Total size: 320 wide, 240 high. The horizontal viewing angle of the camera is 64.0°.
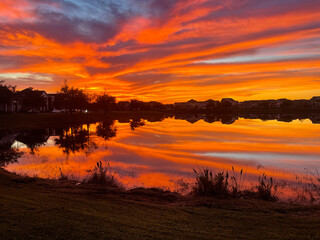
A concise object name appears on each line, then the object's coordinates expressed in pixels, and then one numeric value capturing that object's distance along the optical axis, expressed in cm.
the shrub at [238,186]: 1395
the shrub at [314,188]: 1393
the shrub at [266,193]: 1377
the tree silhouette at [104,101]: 12338
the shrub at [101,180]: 1692
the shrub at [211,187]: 1423
